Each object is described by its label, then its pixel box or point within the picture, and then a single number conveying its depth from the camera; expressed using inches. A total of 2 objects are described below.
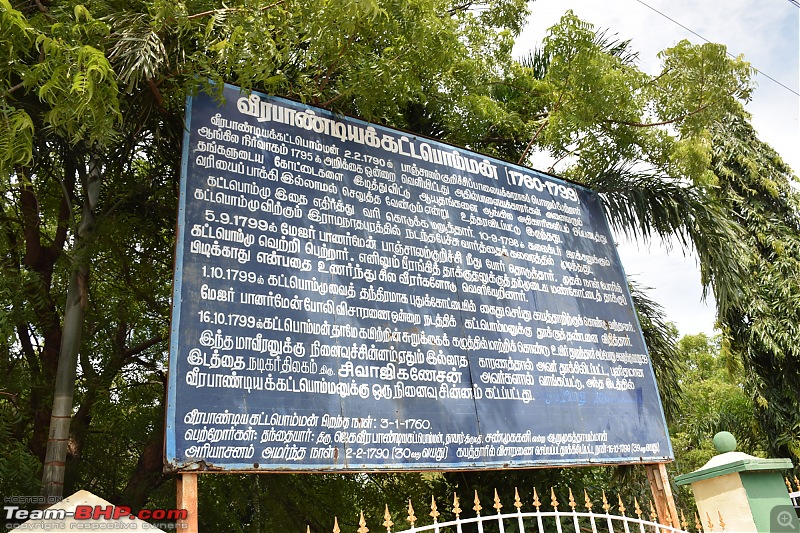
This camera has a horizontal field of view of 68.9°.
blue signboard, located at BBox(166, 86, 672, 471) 136.6
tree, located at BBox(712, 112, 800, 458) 367.9
